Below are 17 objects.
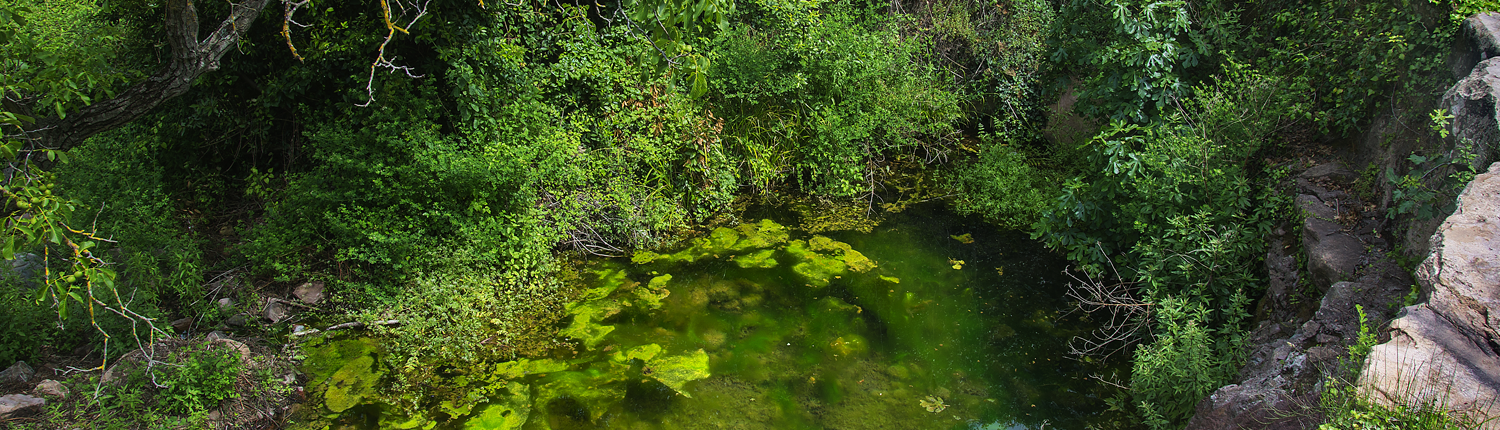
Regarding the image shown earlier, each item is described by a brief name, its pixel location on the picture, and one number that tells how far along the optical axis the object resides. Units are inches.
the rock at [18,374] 147.1
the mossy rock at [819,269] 214.4
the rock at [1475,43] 137.9
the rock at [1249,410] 120.4
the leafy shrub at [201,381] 139.3
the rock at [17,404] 131.3
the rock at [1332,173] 159.6
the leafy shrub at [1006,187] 245.1
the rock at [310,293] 181.8
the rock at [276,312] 175.3
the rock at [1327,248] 141.1
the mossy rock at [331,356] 163.5
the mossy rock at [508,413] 151.7
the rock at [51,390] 138.3
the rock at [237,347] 150.6
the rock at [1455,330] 103.8
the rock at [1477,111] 128.6
